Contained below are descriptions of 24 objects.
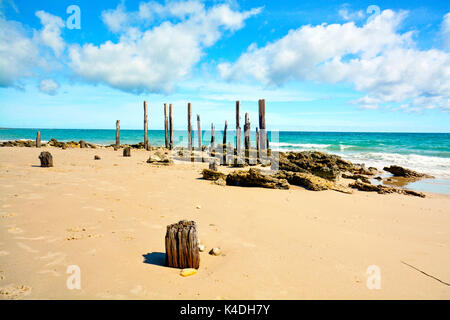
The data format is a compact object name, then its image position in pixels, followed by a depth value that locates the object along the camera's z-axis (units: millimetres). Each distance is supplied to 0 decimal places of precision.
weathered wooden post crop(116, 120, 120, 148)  24019
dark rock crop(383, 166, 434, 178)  13922
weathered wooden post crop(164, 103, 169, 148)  24709
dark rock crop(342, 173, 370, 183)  12053
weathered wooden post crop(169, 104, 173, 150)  23875
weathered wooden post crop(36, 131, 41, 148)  23203
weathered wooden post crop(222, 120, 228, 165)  16756
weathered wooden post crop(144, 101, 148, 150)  23256
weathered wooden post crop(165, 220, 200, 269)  3185
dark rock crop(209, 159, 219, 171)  11398
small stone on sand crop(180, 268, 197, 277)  3094
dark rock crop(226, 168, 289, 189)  9320
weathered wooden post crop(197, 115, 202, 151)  23086
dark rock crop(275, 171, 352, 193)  9391
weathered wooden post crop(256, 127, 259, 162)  18453
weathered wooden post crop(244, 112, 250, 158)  17044
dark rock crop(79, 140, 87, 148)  26112
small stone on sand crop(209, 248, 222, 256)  3748
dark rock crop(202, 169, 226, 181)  10289
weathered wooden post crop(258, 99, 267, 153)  15117
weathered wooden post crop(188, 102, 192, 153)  22638
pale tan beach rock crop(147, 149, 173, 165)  14430
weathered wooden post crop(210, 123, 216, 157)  20234
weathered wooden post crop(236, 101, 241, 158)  17406
